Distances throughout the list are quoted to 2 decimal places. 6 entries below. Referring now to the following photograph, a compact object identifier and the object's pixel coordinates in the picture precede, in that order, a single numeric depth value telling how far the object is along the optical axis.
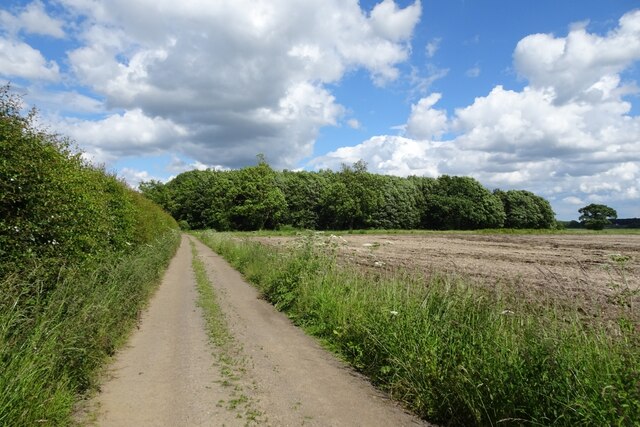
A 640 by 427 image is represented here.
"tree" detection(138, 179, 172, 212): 101.06
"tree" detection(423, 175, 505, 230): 92.69
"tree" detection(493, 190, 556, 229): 103.62
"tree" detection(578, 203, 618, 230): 102.31
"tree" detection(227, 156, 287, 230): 76.62
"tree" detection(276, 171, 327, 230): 87.56
